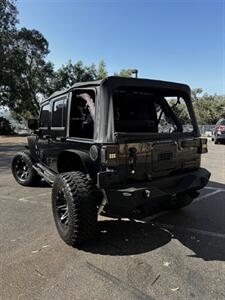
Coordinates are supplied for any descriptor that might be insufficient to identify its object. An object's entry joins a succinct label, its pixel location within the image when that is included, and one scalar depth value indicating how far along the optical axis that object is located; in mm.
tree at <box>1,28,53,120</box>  18619
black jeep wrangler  2674
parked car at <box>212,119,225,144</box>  13559
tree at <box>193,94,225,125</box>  38181
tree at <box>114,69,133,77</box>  29711
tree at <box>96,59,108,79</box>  28597
